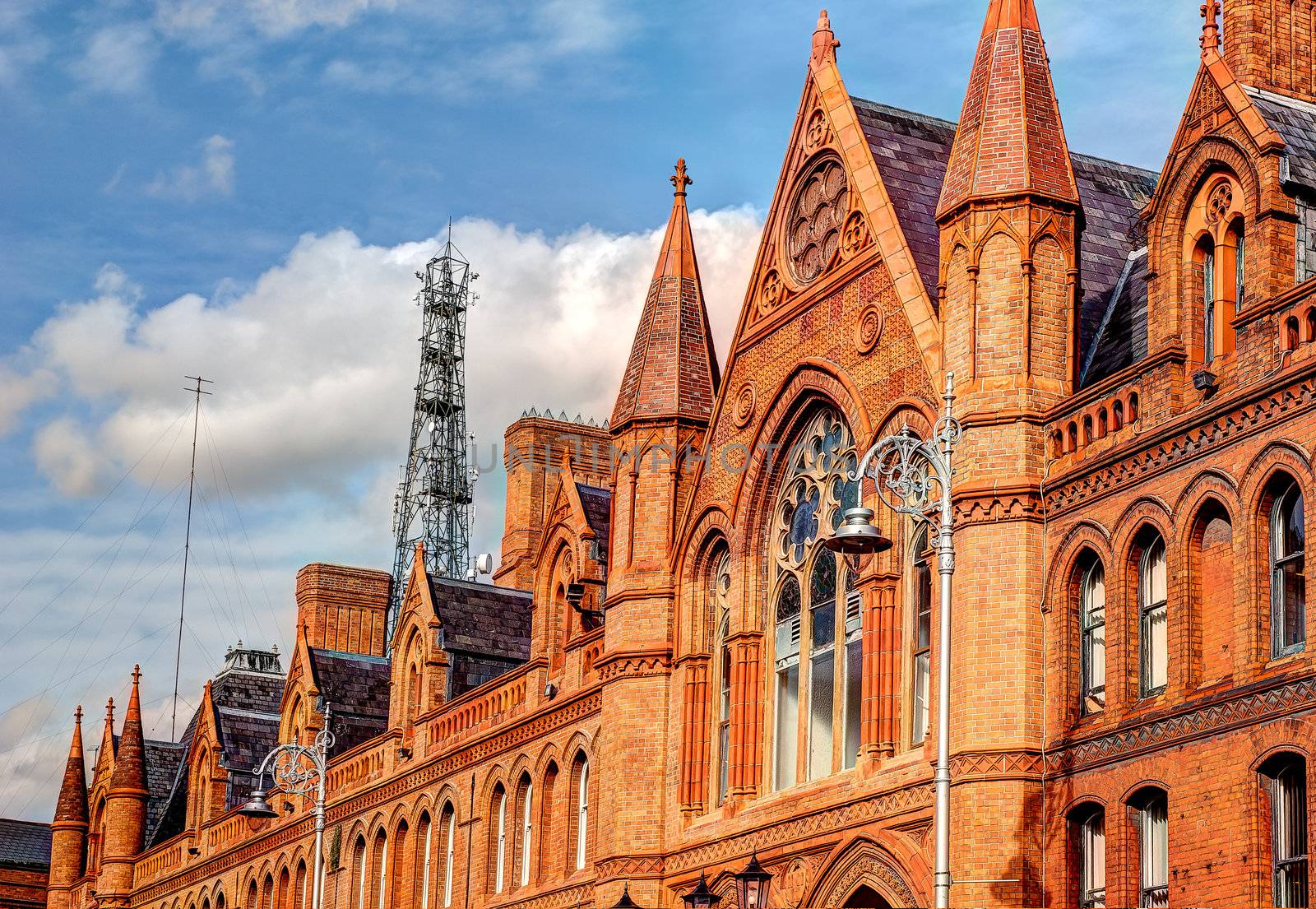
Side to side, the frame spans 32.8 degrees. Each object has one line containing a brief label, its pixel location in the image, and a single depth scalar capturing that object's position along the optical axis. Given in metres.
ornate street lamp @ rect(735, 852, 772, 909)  30.59
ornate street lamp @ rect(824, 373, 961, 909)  23.59
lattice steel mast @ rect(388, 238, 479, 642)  99.19
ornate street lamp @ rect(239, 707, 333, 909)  44.38
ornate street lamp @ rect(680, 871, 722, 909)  30.95
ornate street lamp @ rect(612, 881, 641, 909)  30.85
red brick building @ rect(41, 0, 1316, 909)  26.25
